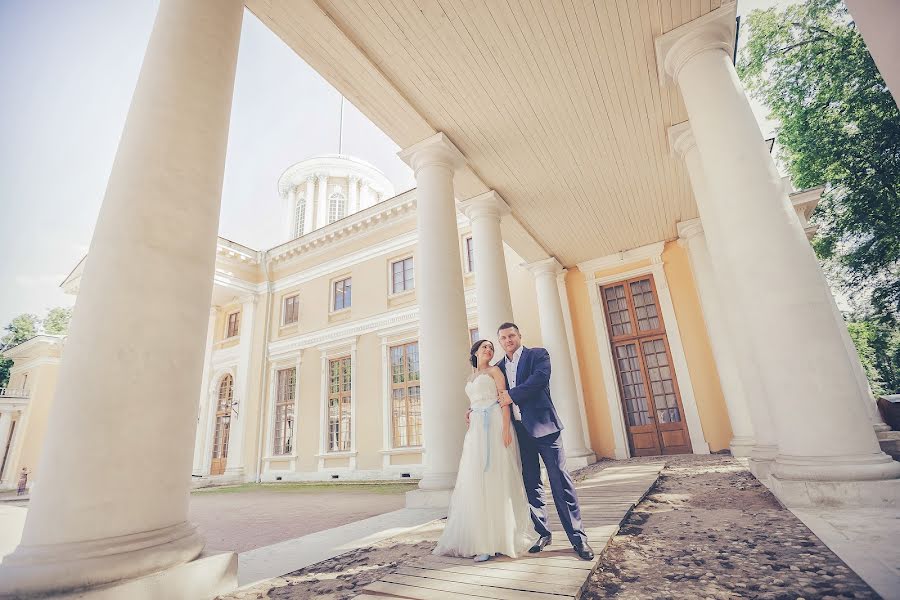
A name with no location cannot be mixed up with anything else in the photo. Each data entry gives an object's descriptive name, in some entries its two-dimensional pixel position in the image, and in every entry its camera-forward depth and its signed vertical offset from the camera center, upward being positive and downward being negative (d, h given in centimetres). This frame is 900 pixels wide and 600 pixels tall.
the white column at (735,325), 530 +125
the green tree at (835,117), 1106 +779
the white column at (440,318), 507 +152
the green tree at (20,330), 2866 +918
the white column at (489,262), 724 +297
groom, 290 -8
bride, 288 -43
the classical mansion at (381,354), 1058 +272
